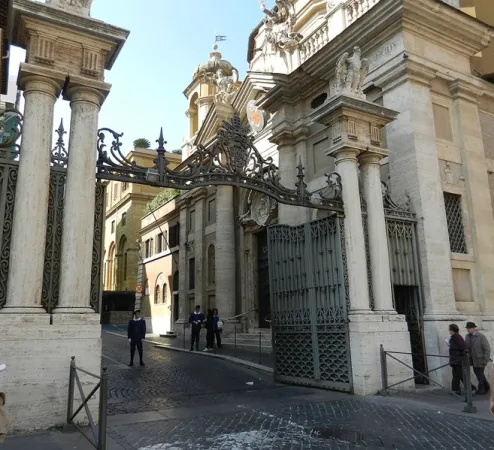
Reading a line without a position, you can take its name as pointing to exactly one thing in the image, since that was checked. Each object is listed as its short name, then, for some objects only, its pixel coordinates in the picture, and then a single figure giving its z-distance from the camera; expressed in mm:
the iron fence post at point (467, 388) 7719
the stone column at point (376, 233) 9984
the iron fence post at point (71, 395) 6449
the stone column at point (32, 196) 6637
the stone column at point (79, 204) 7012
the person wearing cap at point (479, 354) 9531
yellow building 44562
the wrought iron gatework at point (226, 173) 7984
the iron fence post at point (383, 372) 9078
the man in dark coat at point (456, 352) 9531
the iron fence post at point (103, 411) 4910
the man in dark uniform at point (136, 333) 14422
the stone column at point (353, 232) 9664
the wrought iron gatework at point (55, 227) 7051
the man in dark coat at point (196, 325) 18203
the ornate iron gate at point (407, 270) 10875
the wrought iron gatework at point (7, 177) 6781
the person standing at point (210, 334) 17828
